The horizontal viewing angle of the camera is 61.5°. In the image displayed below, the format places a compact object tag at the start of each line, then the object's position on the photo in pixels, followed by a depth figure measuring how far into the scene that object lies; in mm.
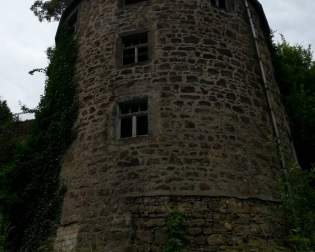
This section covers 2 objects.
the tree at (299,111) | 8589
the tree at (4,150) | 6851
